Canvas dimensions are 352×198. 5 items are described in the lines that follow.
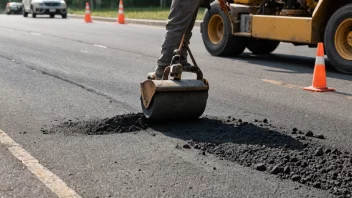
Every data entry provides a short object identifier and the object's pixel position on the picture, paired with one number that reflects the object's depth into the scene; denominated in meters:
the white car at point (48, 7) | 33.31
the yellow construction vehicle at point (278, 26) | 9.70
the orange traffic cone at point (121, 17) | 27.61
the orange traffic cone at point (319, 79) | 8.18
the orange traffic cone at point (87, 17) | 29.74
